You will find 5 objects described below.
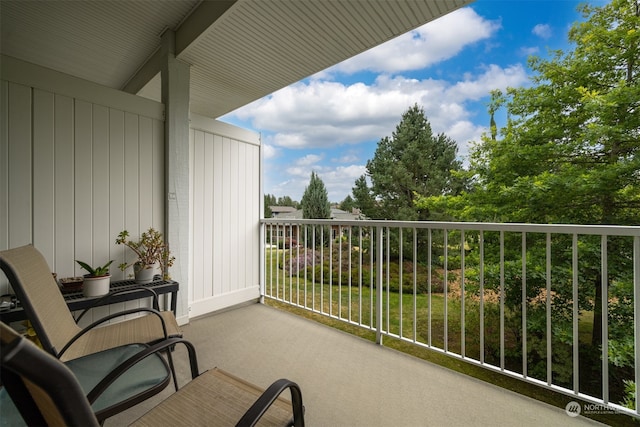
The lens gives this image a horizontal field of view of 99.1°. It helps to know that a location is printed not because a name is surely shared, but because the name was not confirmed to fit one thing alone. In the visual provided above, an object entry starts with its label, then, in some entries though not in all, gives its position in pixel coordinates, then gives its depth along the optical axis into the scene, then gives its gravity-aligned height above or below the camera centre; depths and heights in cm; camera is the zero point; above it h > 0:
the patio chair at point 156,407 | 44 -56
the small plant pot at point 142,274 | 259 -60
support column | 295 +50
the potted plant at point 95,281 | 218 -57
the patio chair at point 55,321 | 126 -60
